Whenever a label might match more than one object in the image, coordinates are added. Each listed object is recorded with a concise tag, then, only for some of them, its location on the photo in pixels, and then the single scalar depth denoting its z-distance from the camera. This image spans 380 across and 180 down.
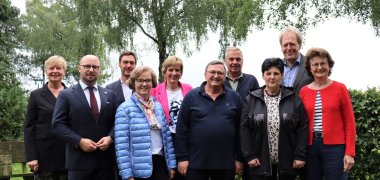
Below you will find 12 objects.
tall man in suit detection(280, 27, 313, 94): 5.11
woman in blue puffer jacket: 4.52
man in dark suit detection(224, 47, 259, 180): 5.25
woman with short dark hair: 4.45
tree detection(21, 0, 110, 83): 22.17
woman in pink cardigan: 5.07
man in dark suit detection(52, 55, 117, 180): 4.68
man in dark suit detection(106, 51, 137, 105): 5.72
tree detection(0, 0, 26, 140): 12.48
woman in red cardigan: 4.48
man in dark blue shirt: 4.60
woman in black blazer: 5.28
